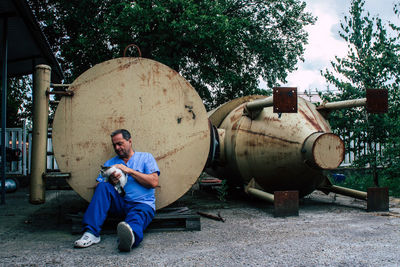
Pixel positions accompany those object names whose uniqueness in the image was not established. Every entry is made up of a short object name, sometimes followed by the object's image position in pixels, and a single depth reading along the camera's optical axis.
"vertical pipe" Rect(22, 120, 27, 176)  8.02
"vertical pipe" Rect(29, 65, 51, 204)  3.38
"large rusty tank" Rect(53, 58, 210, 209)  3.48
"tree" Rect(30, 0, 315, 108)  9.64
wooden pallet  3.24
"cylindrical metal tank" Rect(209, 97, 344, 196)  3.87
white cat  3.00
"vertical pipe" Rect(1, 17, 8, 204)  5.15
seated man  2.72
